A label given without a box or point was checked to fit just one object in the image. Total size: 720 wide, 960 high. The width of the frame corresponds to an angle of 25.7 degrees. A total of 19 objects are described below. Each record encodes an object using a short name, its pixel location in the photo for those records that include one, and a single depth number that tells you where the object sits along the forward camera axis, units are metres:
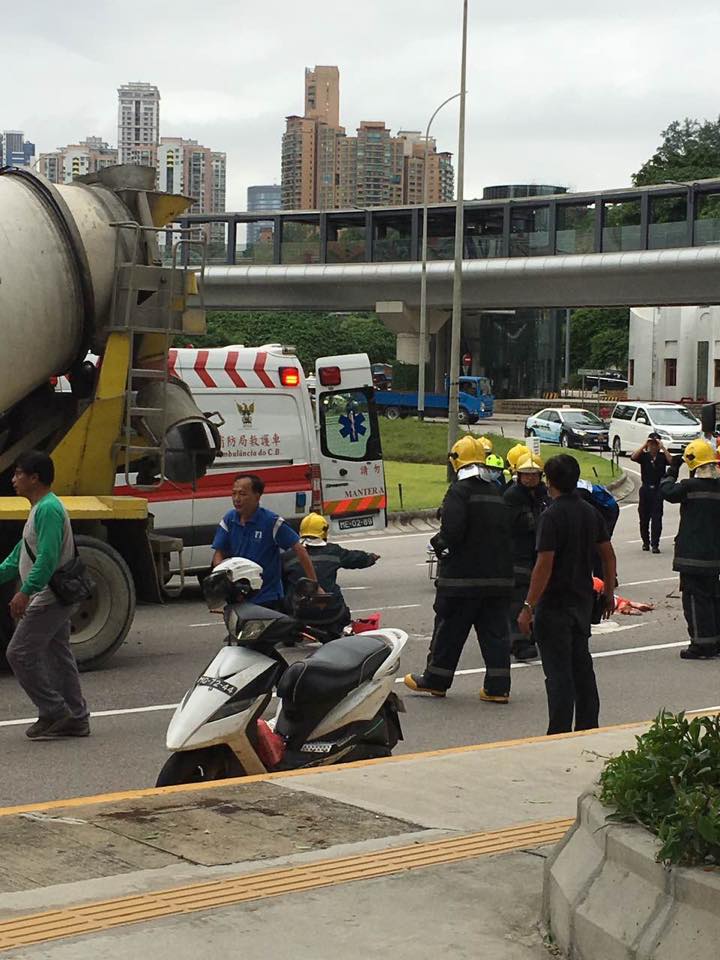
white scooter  7.07
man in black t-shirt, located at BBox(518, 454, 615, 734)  9.06
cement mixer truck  12.28
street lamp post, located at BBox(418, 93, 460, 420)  53.76
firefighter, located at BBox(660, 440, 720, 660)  12.93
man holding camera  21.89
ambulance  15.52
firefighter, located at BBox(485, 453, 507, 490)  14.08
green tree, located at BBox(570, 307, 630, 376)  93.56
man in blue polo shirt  10.45
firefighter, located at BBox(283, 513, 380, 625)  12.55
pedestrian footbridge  51.59
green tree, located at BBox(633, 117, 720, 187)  96.56
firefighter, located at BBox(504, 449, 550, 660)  12.90
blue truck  61.25
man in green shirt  9.15
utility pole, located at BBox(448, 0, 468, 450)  34.44
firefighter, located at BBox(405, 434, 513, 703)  10.56
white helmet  7.24
